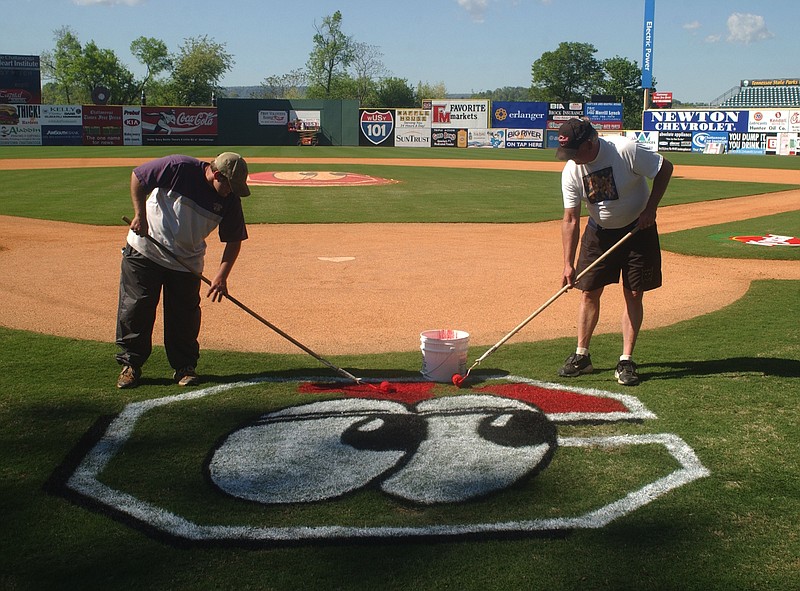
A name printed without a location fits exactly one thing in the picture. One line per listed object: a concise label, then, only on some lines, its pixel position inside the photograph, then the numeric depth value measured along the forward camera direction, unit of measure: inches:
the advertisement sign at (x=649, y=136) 1985.7
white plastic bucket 227.1
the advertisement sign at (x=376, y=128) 2256.4
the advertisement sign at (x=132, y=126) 2061.3
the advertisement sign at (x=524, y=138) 2303.2
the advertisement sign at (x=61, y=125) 2023.9
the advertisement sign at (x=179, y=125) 2095.2
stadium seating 3361.5
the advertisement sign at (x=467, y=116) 2293.3
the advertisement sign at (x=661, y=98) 2576.3
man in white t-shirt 219.6
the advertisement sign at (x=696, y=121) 1951.3
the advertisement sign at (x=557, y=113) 2299.5
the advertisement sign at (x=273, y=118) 2230.6
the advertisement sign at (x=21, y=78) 2255.2
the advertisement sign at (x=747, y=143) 1934.1
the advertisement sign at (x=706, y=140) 1961.1
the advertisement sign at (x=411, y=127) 2249.0
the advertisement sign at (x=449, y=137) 2289.6
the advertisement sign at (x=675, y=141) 2018.9
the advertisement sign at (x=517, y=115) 2299.5
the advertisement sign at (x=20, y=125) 2025.1
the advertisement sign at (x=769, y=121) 1914.4
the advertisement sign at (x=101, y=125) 2038.6
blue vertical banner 2463.1
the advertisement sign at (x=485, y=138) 2290.8
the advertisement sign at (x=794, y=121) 1902.1
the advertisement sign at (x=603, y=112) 2364.4
